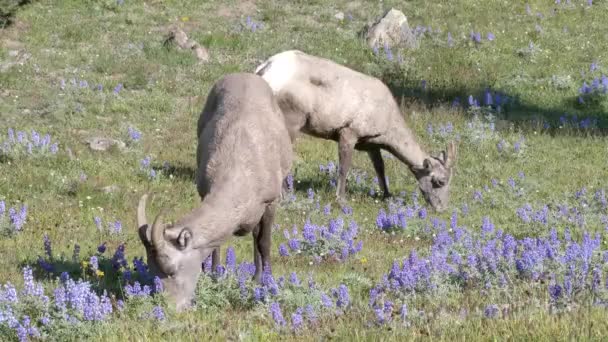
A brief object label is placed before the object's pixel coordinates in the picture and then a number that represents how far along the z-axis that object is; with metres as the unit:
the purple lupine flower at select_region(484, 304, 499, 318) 7.17
